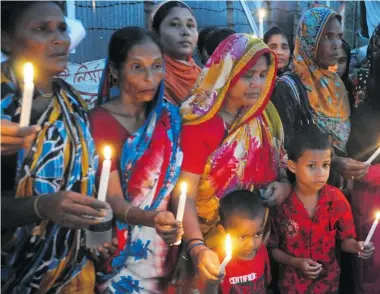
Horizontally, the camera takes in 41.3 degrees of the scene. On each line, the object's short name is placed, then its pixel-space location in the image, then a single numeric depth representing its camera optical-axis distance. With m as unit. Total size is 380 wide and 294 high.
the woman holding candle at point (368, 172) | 3.06
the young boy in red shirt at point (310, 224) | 2.69
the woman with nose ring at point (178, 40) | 3.14
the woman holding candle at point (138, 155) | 2.13
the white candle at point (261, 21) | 3.01
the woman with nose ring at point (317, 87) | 3.02
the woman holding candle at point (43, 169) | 1.68
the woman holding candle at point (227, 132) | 2.32
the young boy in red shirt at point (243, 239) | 2.41
